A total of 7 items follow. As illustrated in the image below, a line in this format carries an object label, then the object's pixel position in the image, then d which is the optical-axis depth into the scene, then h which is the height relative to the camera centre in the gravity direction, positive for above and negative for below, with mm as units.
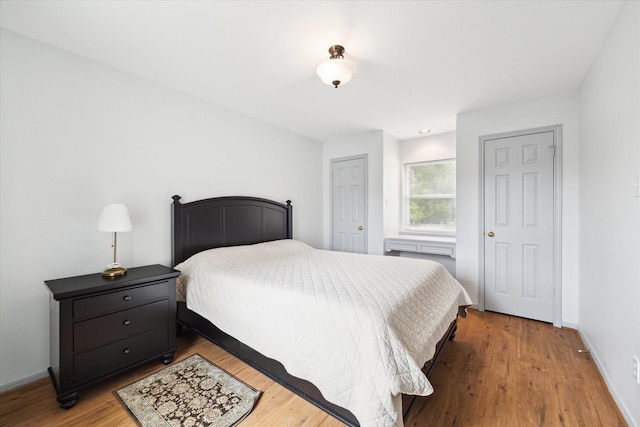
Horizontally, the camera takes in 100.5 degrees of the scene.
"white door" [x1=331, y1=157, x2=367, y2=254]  4105 +134
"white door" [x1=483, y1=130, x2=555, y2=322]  2811 -123
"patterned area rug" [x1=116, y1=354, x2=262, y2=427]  1539 -1187
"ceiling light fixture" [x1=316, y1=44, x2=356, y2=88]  1909 +1056
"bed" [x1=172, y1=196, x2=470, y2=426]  1240 -620
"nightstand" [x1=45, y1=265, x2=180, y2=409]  1644 -778
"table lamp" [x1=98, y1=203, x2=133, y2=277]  1926 -71
